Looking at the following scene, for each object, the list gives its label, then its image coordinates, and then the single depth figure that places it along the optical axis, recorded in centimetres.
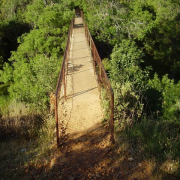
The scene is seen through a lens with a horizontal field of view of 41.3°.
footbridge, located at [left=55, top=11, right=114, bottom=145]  590
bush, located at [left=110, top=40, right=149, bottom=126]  594
